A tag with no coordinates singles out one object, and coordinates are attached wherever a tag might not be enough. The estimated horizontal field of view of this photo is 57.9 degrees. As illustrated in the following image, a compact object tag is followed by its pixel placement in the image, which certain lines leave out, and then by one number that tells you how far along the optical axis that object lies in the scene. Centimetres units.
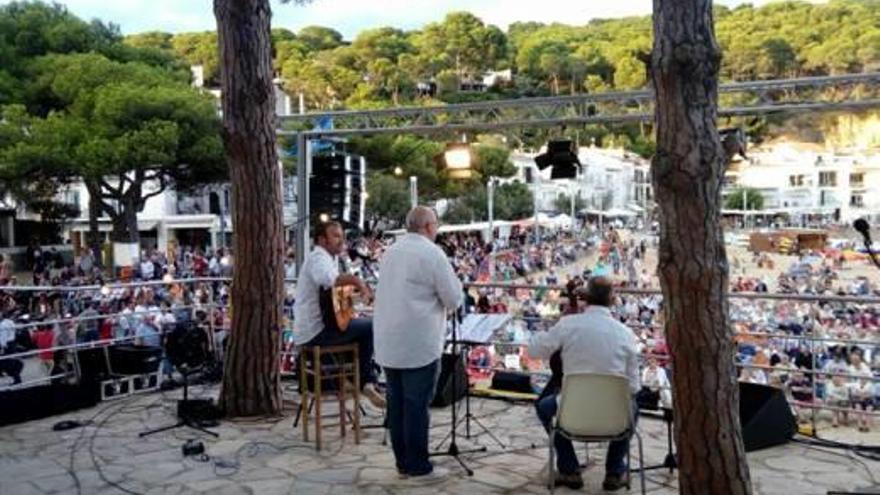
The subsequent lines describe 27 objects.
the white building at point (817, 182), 6819
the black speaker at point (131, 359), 668
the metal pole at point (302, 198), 792
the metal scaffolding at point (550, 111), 653
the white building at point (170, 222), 3562
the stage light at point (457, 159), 880
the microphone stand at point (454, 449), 457
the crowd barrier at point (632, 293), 509
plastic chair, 358
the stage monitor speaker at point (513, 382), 646
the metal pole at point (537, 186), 3768
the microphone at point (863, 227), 371
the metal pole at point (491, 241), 2680
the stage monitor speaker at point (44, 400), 582
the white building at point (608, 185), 5634
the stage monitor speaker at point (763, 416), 477
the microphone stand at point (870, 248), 385
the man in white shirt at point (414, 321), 417
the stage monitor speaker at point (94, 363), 652
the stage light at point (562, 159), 754
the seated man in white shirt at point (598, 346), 381
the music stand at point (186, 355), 579
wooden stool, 489
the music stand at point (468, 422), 511
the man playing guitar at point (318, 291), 508
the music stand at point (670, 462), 441
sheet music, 491
